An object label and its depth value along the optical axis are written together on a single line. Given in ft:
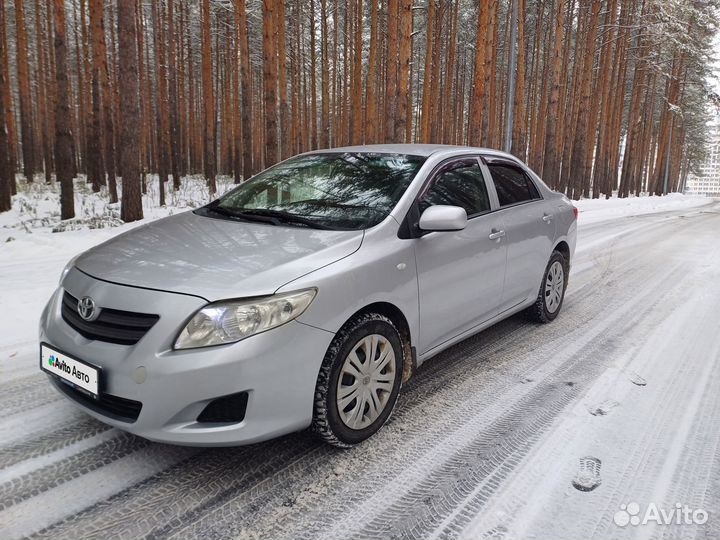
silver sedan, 7.60
